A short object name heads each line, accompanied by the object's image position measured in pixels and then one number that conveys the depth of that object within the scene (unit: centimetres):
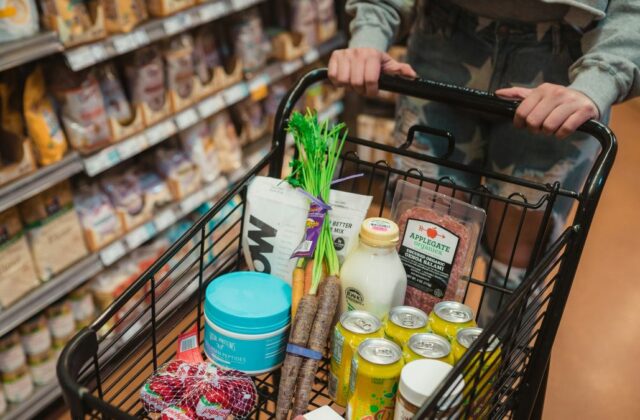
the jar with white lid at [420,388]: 87
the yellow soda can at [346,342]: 102
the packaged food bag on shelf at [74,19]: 184
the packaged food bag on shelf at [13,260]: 192
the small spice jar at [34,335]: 210
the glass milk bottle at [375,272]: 108
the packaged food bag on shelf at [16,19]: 172
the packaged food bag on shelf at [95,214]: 219
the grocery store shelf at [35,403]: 207
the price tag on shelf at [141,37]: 208
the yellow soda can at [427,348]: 97
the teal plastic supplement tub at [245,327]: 106
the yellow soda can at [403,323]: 103
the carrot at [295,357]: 103
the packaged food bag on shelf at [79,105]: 202
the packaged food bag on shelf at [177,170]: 249
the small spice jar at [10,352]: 202
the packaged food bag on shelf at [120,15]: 201
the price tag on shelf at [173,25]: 219
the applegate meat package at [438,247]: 117
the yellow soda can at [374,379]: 94
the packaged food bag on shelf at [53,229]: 202
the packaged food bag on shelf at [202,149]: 257
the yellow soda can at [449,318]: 106
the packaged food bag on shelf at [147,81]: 227
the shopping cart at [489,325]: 85
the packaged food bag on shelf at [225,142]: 270
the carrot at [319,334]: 103
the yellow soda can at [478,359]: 88
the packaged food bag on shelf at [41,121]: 190
